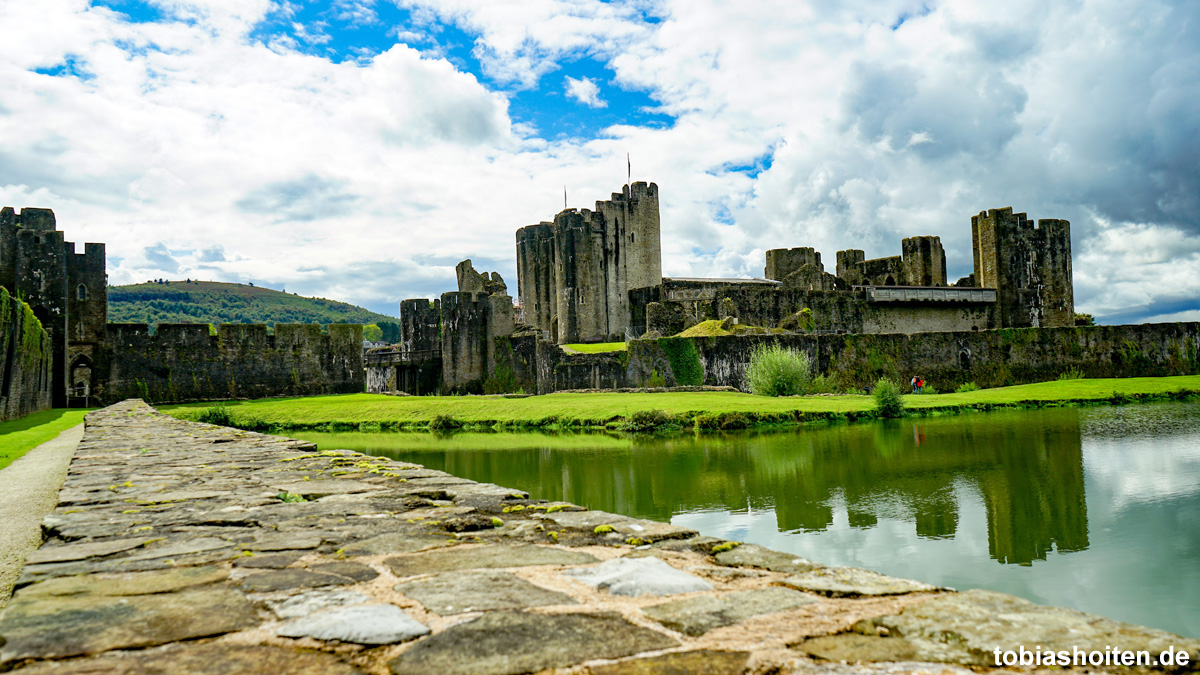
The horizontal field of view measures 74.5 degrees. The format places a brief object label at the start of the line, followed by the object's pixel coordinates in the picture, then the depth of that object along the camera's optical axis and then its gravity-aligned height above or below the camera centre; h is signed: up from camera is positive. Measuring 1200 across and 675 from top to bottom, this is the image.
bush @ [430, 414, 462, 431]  23.78 -1.52
